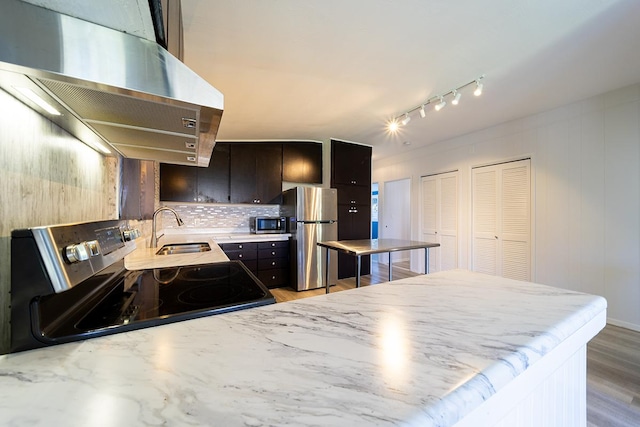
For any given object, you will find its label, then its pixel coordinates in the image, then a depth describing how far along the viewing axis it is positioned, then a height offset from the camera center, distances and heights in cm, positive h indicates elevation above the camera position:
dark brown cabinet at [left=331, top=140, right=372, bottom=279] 418 +44
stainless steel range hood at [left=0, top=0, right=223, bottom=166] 46 +30
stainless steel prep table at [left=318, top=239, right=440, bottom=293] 232 -31
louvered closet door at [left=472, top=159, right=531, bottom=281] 334 -3
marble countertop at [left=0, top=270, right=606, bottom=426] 32 -26
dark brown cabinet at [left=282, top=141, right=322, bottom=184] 406 +93
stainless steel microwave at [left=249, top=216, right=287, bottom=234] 378 -14
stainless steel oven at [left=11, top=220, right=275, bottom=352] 46 -24
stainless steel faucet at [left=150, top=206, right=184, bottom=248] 205 -19
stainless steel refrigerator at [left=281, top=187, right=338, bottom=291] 357 -21
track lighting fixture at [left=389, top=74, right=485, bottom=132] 235 +131
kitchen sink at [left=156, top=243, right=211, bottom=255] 215 -30
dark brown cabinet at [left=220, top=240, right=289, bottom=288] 338 -61
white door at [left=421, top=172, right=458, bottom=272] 420 +0
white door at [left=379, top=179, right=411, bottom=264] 580 +14
